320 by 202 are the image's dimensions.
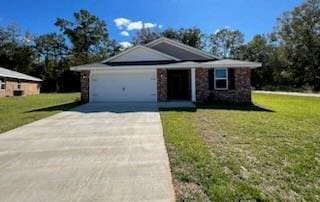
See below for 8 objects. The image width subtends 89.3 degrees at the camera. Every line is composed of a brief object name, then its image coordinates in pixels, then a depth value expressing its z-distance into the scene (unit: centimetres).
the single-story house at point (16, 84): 1532
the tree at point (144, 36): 2511
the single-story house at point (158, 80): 922
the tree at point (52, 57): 2306
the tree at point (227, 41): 2879
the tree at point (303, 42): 2074
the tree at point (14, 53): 2373
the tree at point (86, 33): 2665
